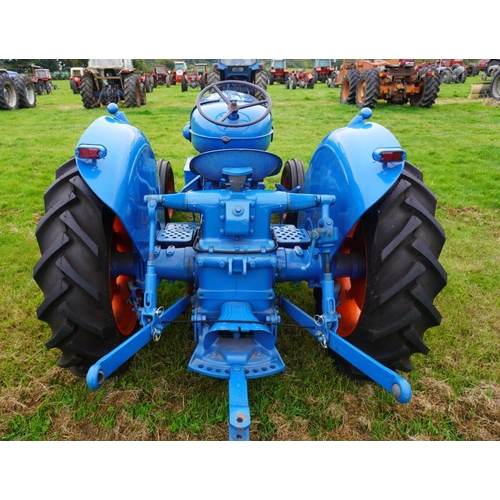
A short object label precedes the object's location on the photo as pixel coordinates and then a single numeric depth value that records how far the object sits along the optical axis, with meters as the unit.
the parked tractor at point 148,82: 20.32
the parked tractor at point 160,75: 27.48
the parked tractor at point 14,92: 13.25
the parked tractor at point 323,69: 25.48
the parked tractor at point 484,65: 17.86
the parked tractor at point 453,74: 24.52
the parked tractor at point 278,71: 25.75
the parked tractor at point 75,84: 19.53
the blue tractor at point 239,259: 2.07
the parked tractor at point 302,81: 22.00
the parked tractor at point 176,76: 27.22
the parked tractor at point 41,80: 21.56
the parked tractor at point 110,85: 13.25
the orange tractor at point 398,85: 12.06
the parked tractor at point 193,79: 24.40
